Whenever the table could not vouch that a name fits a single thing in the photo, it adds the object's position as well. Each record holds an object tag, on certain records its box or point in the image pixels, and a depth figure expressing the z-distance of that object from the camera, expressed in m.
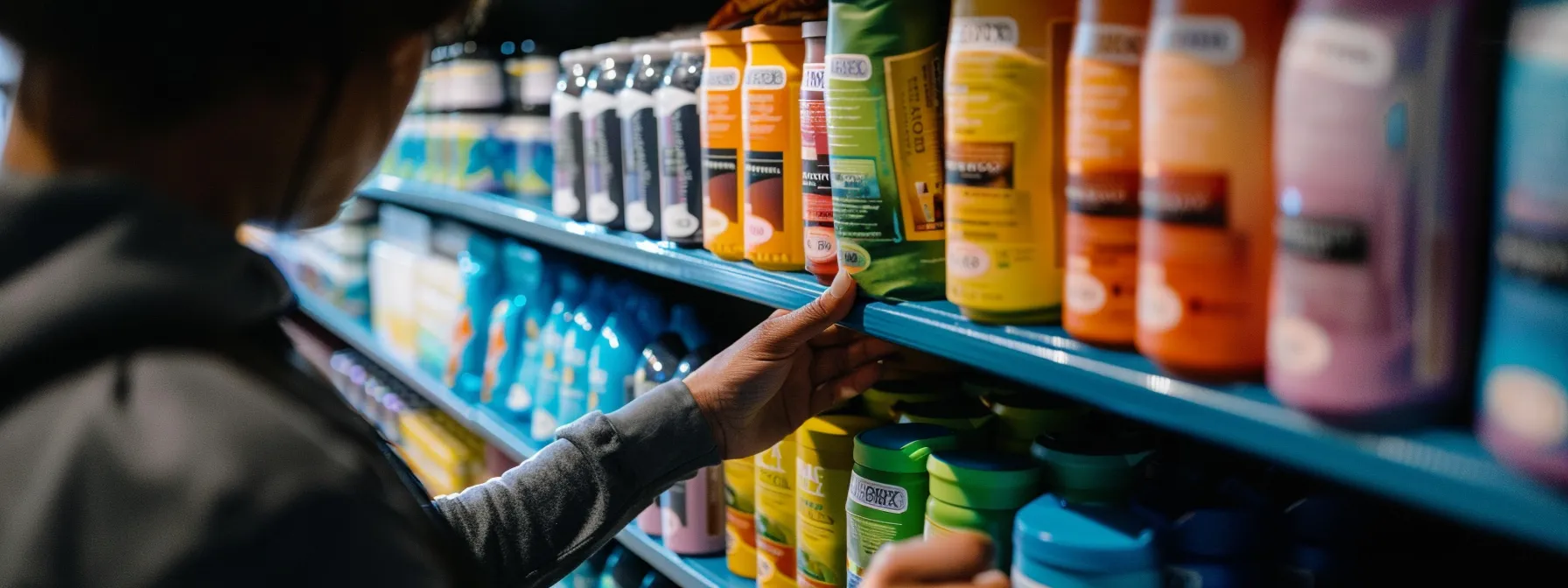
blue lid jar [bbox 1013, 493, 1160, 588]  0.91
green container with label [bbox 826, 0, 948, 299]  1.04
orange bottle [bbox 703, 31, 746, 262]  1.36
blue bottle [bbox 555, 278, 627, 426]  2.00
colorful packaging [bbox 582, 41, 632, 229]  1.70
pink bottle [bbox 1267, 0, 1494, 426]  0.62
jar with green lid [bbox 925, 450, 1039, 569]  1.07
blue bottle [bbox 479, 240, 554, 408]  2.28
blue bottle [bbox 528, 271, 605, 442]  2.07
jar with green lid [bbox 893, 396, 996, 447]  1.27
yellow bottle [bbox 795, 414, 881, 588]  1.34
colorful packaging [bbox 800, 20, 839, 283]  1.16
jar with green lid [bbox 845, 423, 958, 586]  1.19
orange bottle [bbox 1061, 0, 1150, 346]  0.80
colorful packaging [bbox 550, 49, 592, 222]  1.86
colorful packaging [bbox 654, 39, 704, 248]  1.50
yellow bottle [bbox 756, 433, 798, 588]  1.48
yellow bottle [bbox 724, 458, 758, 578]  1.60
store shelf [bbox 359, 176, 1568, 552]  0.60
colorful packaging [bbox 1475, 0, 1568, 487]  0.56
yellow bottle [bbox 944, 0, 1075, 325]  0.89
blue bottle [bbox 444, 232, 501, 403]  2.42
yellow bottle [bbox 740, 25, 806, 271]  1.27
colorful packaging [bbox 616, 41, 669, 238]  1.60
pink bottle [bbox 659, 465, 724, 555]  1.71
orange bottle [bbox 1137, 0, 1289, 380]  0.72
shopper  0.69
